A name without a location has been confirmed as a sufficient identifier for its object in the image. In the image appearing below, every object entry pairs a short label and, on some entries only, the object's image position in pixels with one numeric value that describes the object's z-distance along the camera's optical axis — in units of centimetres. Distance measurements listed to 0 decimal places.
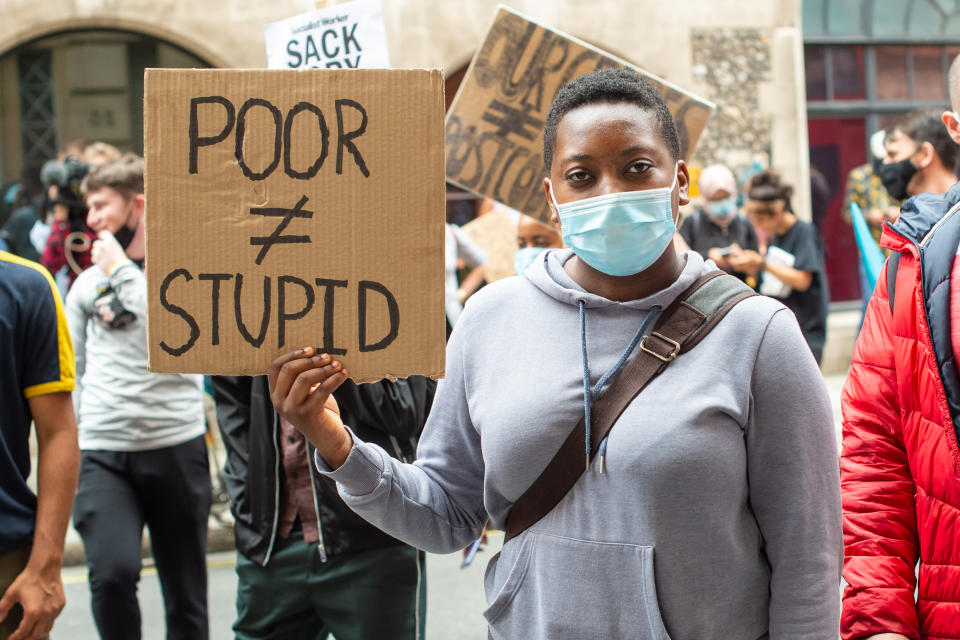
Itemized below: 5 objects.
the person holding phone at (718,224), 761
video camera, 662
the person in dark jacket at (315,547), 321
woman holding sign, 192
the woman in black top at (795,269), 705
